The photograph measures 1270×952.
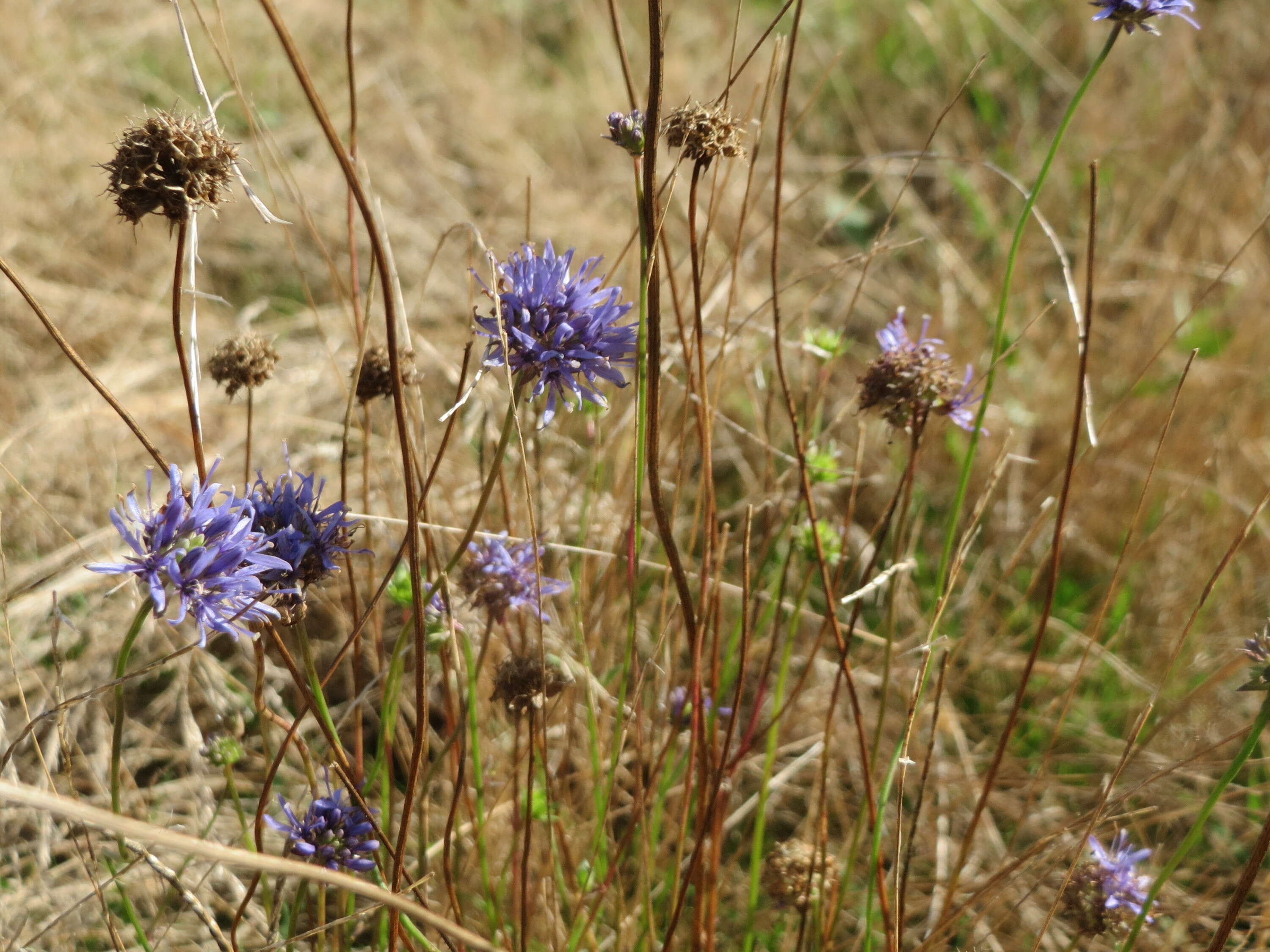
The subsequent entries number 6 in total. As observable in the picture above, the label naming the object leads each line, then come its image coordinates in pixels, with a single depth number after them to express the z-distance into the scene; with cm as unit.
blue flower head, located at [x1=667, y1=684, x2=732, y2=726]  43
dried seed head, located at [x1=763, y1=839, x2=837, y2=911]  41
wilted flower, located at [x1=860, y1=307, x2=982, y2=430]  40
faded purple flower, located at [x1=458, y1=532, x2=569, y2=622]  41
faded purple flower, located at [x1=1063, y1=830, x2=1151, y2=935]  41
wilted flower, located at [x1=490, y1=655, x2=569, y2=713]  39
